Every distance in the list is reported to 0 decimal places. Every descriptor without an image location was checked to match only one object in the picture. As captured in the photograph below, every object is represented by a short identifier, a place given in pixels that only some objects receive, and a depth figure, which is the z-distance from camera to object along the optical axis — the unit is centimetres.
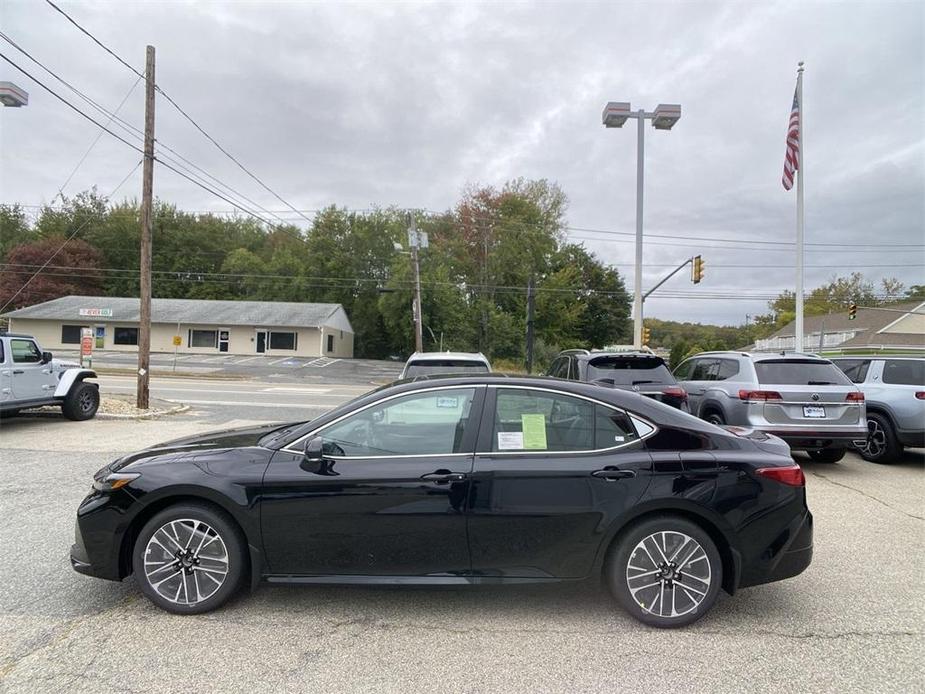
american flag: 1559
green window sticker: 350
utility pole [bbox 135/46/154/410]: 1324
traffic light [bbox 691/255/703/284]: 2136
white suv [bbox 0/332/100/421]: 969
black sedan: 331
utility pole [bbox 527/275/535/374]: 2794
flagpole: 1565
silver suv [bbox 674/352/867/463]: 752
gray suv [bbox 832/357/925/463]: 830
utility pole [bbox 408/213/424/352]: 2928
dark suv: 842
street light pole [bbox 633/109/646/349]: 1730
